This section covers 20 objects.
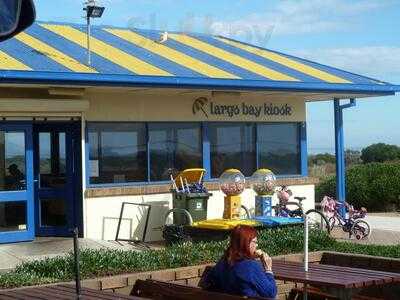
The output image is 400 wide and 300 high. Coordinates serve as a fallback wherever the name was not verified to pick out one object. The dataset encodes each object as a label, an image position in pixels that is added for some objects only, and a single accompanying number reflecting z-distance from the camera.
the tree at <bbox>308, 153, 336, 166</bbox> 46.66
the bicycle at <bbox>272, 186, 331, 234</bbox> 14.88
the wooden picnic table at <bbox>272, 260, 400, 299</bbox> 6.60
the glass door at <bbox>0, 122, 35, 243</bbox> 13.21
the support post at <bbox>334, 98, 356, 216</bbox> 17.78
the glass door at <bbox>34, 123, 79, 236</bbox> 14.10
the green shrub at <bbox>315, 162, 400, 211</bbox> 23.70
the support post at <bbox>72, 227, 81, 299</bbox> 4.99
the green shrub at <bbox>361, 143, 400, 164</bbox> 40.50
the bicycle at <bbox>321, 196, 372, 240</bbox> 15.90
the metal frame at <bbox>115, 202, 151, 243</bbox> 14.05
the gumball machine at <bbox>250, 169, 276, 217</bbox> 14.84
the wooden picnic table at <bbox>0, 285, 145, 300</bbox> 6.07
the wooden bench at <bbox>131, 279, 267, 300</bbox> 5.89
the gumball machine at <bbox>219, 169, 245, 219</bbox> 14.08
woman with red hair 6.07
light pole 13.95
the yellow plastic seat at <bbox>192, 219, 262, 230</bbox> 12.95
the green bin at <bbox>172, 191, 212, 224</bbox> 13.87
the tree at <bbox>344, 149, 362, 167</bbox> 45.72
